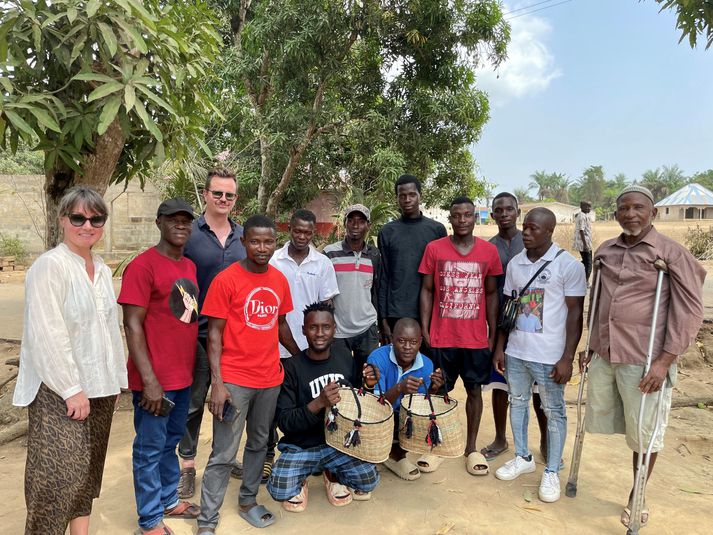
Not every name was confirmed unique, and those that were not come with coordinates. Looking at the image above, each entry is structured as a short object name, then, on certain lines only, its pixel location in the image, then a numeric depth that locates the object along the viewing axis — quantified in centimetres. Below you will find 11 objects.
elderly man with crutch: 291
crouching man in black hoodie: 323
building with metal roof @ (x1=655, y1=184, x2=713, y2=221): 4053
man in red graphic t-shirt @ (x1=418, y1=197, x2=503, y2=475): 371
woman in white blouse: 222
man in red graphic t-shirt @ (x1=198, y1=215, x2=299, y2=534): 287
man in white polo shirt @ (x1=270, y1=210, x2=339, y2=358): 370
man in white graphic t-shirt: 339
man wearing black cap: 268
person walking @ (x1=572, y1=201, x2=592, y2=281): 1139
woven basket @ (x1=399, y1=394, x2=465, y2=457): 321
